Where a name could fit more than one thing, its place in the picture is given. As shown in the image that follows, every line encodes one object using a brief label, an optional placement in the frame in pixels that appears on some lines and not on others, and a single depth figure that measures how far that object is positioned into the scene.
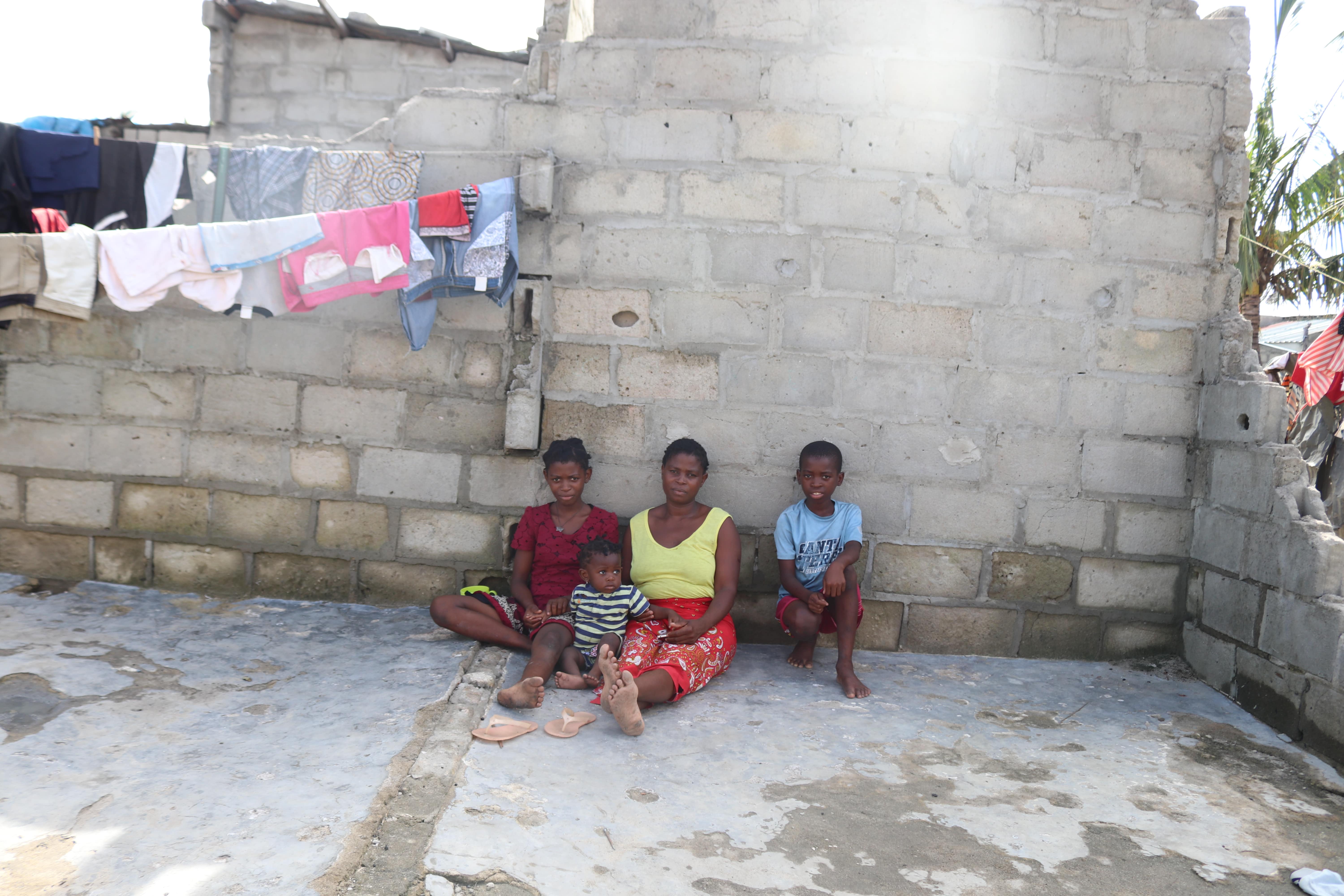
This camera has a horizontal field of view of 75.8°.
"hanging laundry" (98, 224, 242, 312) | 3.79
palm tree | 9.87
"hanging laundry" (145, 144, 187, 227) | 4.19
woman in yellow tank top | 3.77
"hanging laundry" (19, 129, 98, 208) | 4.08
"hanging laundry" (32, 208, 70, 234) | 3.99
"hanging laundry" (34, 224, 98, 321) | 3.69
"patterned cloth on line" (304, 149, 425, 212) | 4.21
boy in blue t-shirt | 4.02
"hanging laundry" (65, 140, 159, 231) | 4.17
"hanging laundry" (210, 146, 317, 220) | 4.20
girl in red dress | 4.04
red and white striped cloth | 6.31
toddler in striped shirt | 3.77
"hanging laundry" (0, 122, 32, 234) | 4.04
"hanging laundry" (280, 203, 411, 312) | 3.96
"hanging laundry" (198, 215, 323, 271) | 3.85
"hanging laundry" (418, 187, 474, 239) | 4.05
